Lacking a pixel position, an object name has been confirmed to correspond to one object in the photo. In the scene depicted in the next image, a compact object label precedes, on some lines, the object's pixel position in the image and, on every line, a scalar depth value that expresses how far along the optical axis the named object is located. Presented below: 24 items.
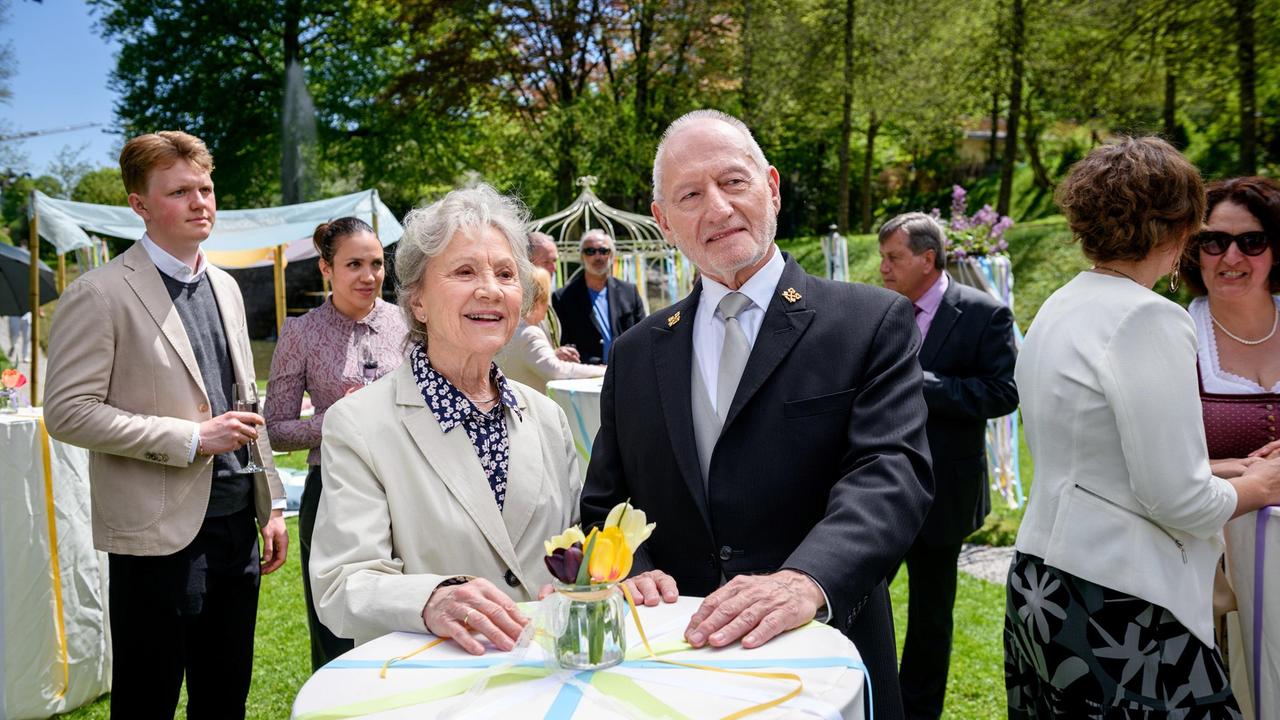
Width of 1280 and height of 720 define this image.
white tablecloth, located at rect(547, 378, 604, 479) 5.00
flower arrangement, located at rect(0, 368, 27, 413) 4.46
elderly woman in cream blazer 1.86
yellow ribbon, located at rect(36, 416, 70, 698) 4.12
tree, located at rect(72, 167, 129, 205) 42.28
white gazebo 12.37
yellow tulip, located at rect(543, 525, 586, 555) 1.57
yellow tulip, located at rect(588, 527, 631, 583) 1.51
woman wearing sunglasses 2.79
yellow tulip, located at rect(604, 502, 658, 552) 1.59
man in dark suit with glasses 7.18
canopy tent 11.09
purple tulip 1.51
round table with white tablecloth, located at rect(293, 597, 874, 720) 1.39
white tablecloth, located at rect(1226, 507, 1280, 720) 2.39
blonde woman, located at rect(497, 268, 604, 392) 5.47
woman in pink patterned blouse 3.57
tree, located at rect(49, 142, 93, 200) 43.28
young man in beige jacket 2.88
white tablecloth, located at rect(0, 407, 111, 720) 4.00
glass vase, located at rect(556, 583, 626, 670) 1.54
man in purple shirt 4.01
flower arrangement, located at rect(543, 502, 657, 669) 1.52
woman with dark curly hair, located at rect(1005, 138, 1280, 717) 2.11
